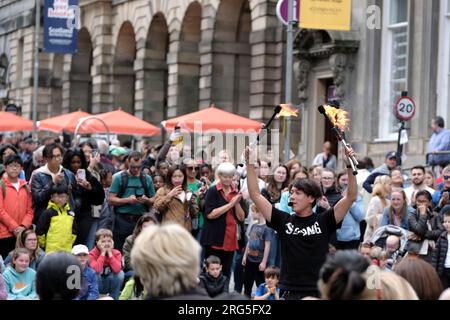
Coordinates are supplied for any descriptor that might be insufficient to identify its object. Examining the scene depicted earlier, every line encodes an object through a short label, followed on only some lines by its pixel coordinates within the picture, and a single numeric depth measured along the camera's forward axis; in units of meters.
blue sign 31.14
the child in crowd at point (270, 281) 12.37
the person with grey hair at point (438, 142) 20.06
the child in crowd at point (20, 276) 11.37
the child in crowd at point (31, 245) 12.38
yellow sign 20.12
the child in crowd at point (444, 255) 12.52
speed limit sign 19.02
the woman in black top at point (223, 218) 13.73
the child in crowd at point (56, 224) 13.56
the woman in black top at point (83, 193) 14.19
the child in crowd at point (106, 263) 12.65
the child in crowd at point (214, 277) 12.01
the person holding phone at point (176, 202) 13.82
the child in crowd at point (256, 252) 14.64
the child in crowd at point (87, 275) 11.41
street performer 8.92
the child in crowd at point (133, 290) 10.35
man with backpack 14.54
